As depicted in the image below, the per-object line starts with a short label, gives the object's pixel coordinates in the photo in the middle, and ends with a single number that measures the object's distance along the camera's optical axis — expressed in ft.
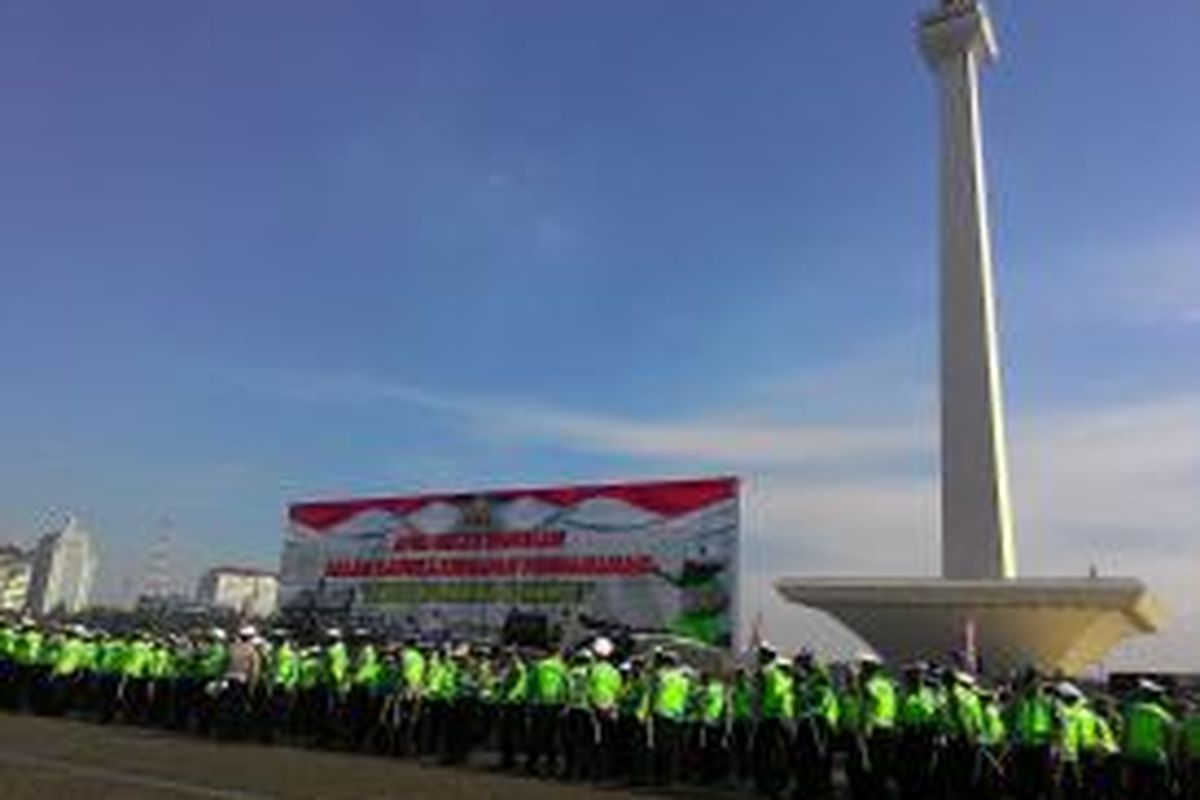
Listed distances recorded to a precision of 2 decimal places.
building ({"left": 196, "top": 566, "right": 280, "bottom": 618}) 548.31
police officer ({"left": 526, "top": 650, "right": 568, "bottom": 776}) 55.83
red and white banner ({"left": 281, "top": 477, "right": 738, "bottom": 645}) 107.76
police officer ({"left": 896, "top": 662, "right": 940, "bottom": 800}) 47.29
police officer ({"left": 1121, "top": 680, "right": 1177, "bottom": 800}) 44.21
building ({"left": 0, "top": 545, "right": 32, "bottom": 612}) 476.54
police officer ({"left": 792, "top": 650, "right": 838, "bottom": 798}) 49.11
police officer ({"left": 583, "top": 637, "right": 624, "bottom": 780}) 54.24
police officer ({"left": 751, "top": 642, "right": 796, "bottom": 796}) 50.08
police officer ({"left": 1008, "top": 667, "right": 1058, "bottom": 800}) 45.47
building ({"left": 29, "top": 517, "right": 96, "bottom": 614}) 551.22
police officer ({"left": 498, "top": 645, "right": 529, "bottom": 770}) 57.00
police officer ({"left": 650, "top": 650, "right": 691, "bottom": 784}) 52.90
